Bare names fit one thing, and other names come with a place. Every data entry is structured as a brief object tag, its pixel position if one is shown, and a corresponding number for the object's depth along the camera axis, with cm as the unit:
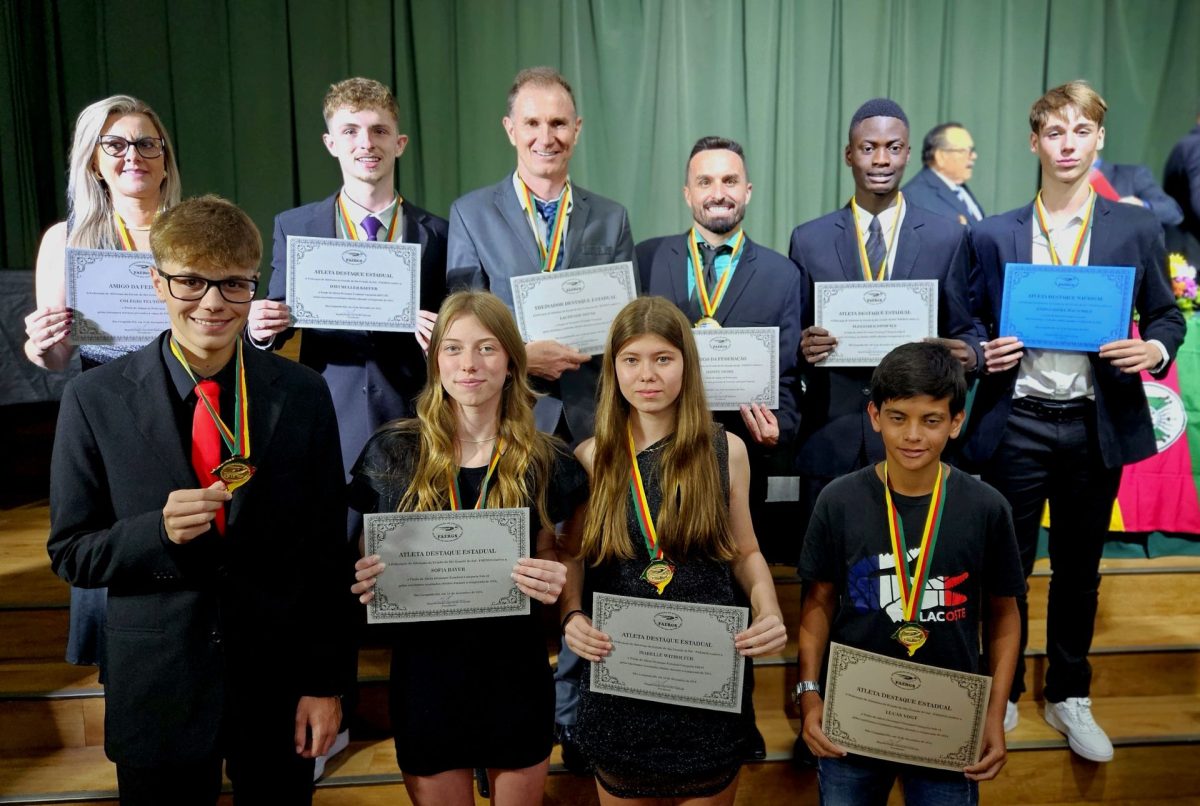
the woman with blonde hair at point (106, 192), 223
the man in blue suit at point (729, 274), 258
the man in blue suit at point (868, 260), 262
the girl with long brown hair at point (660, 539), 188
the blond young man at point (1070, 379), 250
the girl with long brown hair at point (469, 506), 185
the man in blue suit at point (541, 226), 246
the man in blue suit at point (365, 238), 243
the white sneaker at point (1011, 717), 279
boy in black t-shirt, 183
